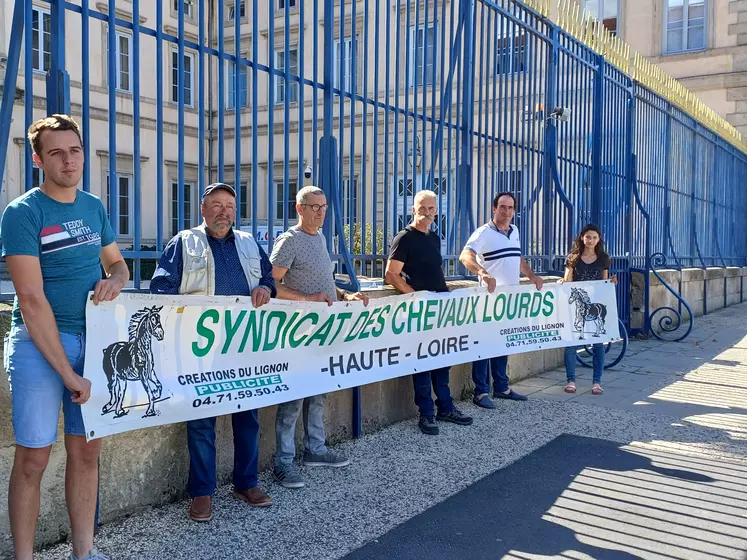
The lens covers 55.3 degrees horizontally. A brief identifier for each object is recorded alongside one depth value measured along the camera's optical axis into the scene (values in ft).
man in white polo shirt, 21.21
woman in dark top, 23.90
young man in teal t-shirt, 9.29
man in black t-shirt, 18.20
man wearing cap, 12.64
